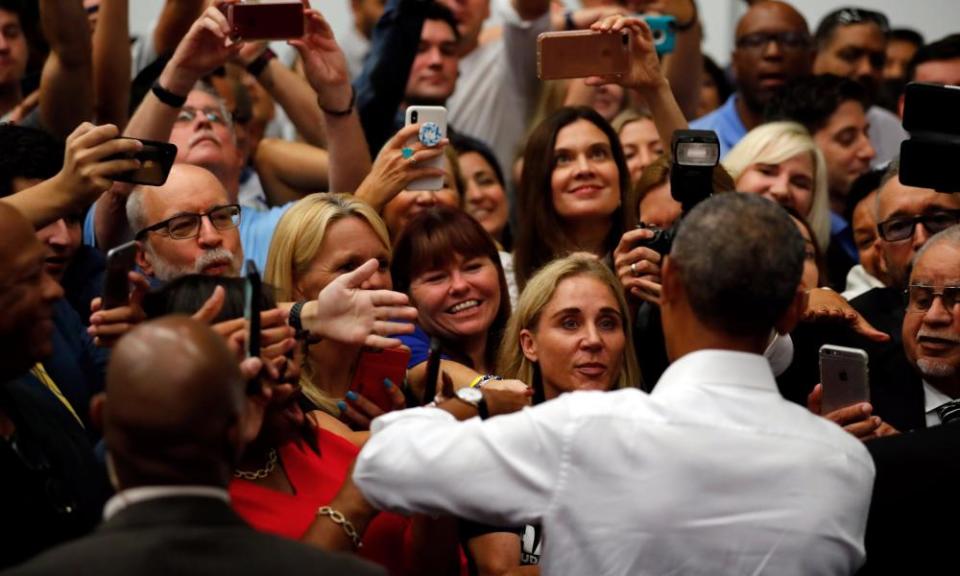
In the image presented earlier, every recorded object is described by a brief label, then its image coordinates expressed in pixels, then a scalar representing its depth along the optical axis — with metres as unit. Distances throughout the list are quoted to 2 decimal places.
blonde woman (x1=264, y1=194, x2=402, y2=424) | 3.62
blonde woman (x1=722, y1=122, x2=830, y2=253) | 4.89
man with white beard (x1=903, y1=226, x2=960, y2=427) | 3.39
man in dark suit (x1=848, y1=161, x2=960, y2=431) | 4.01
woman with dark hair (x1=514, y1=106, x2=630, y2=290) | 4.43
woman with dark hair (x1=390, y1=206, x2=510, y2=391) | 3.89
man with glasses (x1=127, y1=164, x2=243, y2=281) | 3.61
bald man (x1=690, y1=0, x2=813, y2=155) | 5.86
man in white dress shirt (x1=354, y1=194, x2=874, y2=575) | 2.28
